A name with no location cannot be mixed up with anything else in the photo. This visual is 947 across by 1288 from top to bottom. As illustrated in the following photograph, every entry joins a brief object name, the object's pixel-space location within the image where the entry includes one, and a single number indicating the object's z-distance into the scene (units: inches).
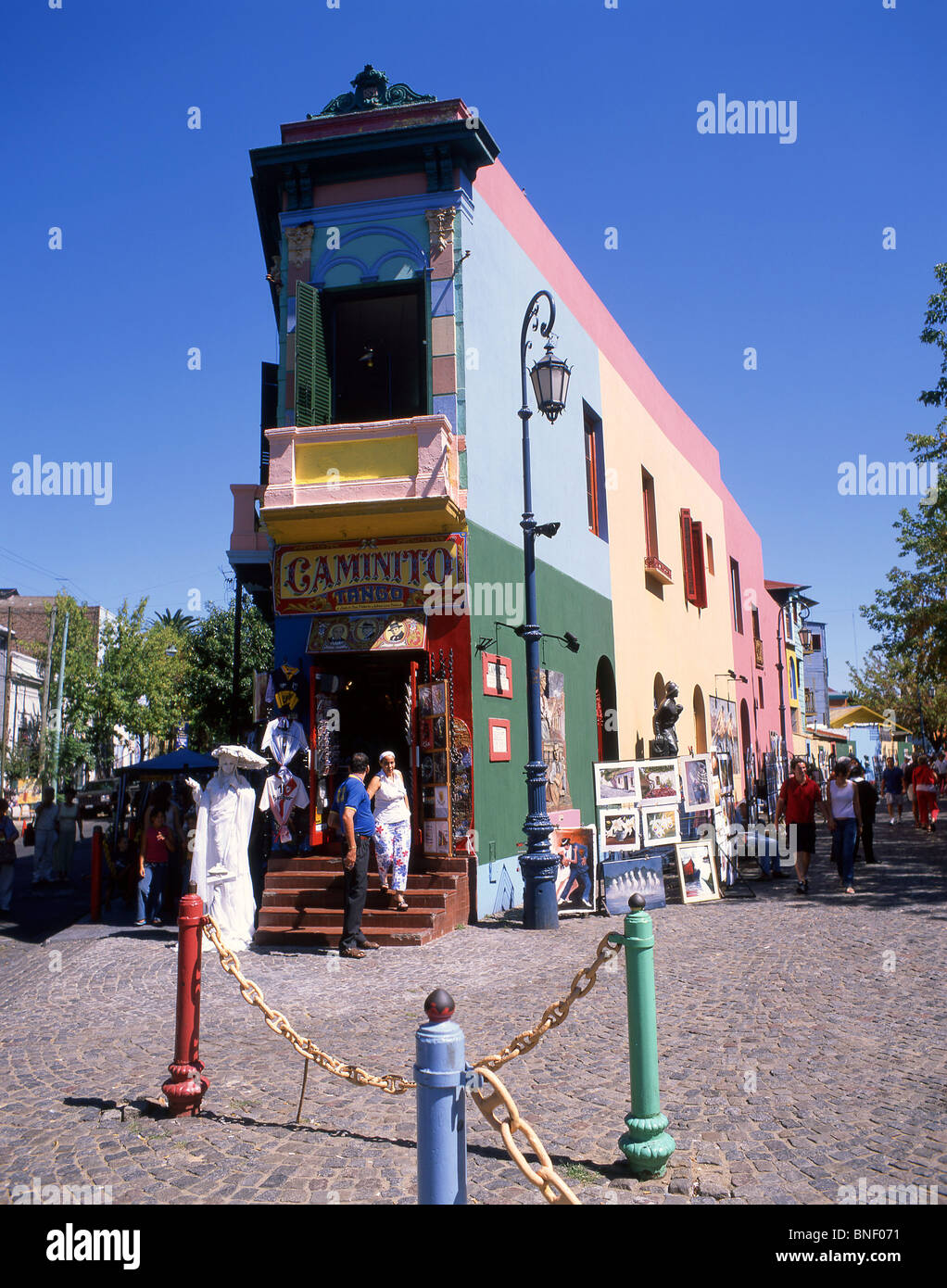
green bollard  157.0
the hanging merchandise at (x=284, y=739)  441.7
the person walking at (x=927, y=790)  821.2
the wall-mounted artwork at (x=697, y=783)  492.4
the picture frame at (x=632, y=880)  442.6
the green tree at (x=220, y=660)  1350.9
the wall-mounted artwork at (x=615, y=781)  468.1
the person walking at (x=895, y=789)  970.7
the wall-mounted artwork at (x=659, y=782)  476.7
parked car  1375.5
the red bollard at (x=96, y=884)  502.0
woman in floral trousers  403.2
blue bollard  129.6
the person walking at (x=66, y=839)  733.3
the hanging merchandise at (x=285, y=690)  450.9
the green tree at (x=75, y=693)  1818.4
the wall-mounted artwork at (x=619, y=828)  466.0
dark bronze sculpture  612.0
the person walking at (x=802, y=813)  500.4
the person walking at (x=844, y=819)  489.4
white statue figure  379.2
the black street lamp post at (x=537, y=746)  421.1
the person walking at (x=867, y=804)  585.6
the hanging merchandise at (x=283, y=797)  441.1
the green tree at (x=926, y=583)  689.0
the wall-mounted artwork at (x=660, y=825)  473.1
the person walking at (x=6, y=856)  537.0
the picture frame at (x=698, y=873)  482.3
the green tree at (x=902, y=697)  1726.1
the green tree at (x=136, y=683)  1763.0
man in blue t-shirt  369.4
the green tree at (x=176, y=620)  2308.1
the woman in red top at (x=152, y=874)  480.7
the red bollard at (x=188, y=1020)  193.6
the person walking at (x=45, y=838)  699.4
